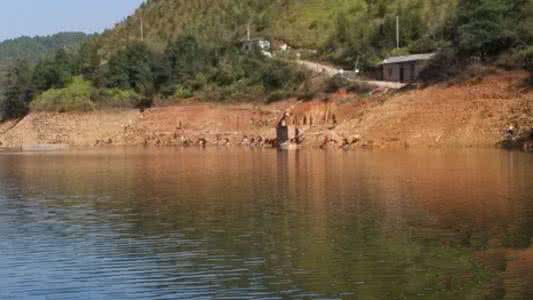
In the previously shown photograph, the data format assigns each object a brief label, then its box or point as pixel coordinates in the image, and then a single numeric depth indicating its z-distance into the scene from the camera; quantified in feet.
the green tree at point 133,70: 328.90
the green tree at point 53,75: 358.84
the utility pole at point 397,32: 304.30
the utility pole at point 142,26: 420.28
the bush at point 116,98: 323.16
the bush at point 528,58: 228.84
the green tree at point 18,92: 363.56
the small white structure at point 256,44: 331.67
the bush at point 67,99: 328.29
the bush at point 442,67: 244.63
